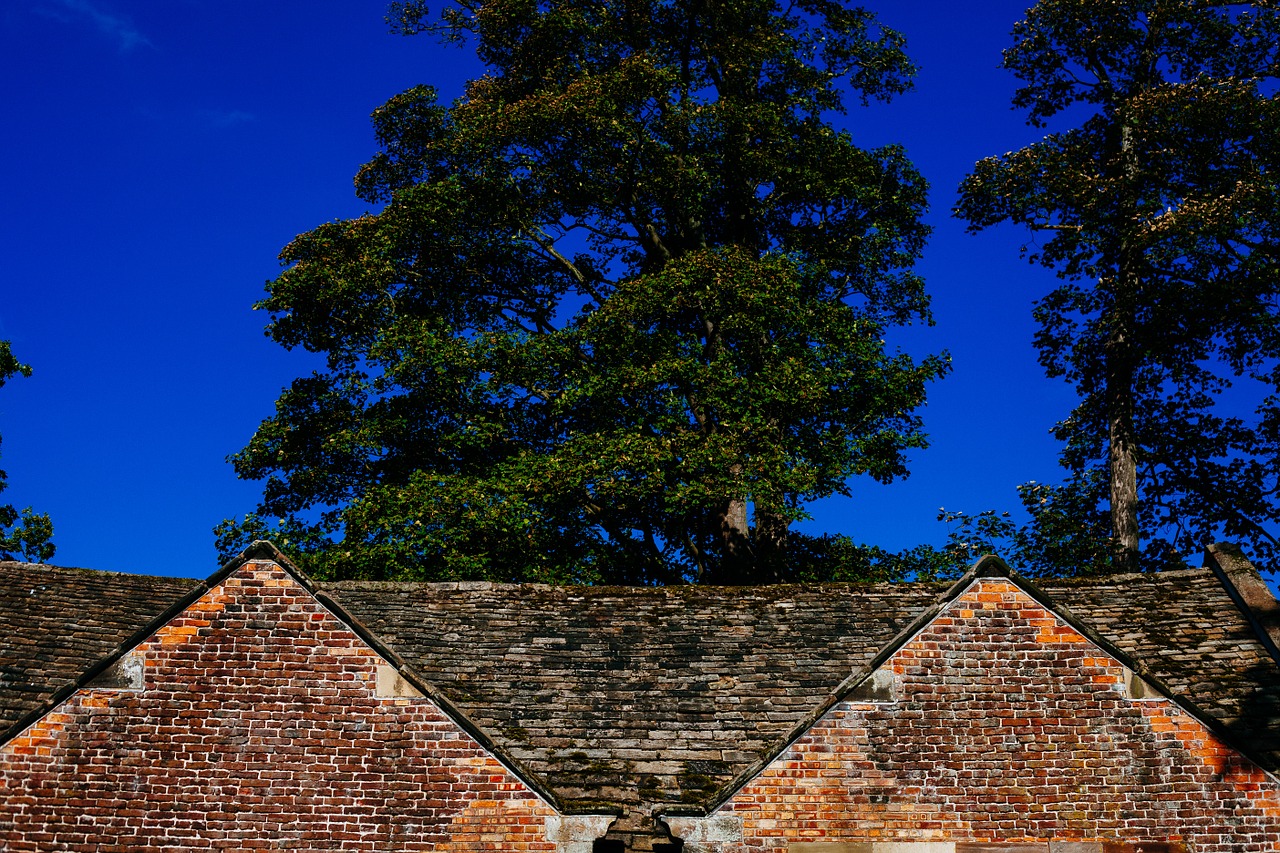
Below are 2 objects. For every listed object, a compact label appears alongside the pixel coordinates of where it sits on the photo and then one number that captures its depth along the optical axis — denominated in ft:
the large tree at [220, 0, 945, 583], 83.51
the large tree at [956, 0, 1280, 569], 90.48
